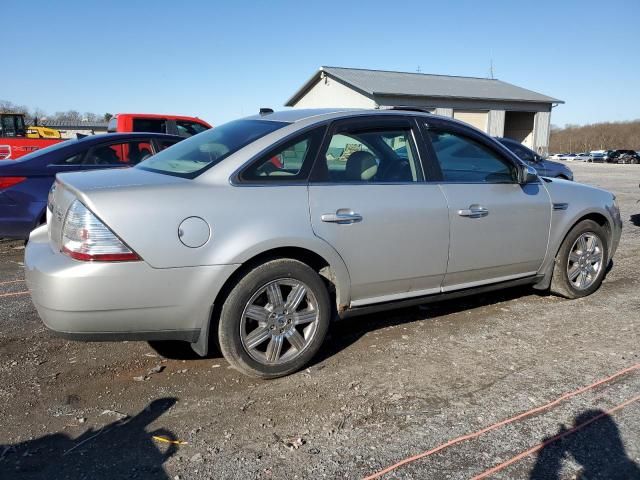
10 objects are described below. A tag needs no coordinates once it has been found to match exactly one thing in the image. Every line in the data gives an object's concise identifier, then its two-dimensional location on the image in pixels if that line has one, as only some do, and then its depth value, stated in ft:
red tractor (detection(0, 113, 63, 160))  81.44
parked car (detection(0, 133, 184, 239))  19.72
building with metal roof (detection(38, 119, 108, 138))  233.08
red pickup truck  41.91
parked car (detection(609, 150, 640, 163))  180.65
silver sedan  9.75
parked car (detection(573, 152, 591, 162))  216.33
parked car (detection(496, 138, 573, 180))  39.52
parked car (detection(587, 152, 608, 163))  191.35
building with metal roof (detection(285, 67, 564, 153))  87.56
